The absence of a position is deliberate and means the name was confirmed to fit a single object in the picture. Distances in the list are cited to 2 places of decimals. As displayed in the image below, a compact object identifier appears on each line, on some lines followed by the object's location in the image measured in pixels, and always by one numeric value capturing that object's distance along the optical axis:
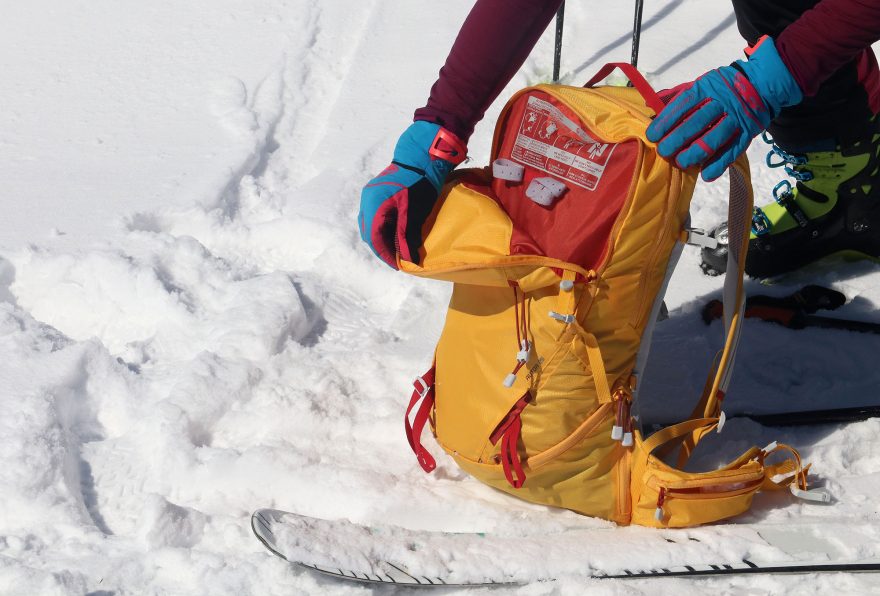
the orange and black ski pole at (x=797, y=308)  2.39
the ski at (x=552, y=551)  1.61
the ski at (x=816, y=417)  2.04
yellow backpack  1.60
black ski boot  2.46
